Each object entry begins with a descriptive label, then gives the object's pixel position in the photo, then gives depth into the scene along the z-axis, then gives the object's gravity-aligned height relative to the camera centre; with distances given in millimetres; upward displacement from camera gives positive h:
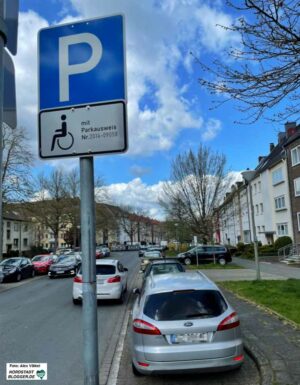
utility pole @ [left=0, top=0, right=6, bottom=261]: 2523 +1273
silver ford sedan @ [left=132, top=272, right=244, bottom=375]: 5859 -1400
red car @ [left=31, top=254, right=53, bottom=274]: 33750 -1628
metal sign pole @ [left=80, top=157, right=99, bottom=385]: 2375 -175
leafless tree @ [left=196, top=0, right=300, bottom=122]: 5863 +2701
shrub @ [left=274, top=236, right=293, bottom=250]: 38531 -712
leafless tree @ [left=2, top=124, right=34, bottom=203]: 37656 +7079
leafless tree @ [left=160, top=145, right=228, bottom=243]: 36969 +3982
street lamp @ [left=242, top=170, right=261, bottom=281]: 18969 +2793
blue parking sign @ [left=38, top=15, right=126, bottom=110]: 2621 +1161
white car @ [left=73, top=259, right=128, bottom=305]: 15094 -1532
